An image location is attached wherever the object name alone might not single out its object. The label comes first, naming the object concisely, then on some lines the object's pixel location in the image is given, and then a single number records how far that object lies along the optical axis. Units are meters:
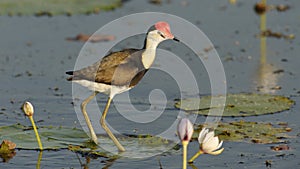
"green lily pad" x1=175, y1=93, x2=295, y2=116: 16.30
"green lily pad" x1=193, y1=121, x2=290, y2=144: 14.55
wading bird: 14.08
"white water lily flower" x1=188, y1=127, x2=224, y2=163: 10.21
